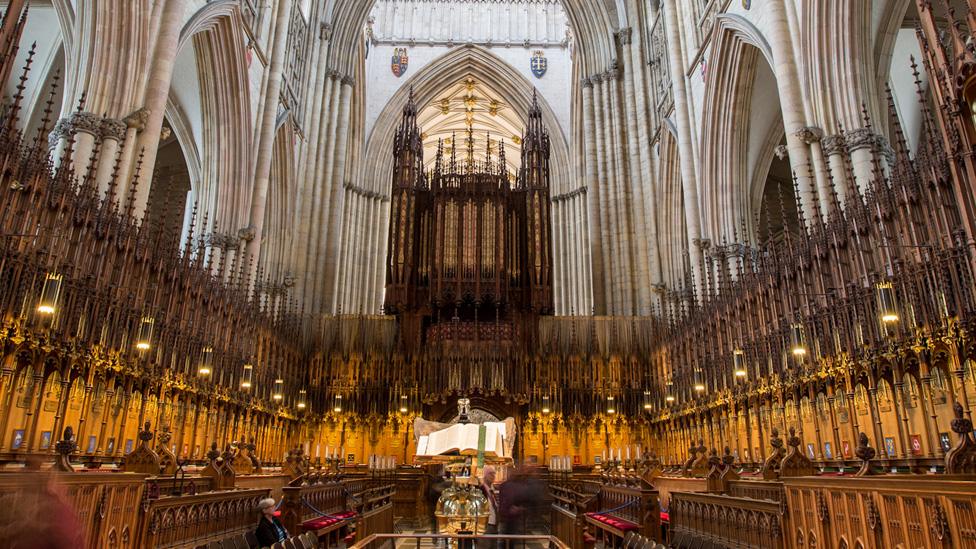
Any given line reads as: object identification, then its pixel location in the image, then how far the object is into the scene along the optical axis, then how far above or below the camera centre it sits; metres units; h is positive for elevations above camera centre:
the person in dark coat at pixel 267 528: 5.95 -0.68
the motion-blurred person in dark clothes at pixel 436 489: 9.58 -0.50
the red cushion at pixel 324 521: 7.83 -0.88
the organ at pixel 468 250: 20.22 +6.76
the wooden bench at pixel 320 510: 7.67 -0.76
